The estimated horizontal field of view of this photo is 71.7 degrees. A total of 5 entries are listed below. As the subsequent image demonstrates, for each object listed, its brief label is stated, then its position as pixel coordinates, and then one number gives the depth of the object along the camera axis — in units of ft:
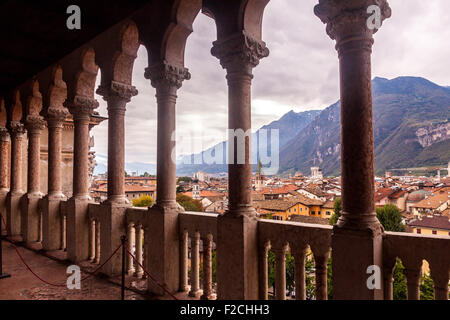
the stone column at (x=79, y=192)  26.30
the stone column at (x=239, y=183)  14.90
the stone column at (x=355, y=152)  11.09
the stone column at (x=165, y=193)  18.94
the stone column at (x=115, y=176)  22.58
